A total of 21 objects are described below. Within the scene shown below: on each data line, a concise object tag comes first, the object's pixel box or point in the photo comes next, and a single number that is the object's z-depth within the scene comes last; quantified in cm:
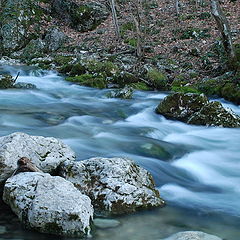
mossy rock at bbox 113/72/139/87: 1372
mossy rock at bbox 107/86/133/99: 1195
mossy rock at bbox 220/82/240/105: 1094
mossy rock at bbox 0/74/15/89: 1291
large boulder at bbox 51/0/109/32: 2478
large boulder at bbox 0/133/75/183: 453
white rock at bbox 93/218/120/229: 418
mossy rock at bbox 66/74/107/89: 1361
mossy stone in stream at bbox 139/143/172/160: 694
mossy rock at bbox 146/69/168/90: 1312
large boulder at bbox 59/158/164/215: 450
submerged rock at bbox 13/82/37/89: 1320
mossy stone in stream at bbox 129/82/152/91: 1316
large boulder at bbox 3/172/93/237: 378
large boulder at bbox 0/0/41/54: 2203
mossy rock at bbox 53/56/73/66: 1770
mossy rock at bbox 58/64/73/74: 1619
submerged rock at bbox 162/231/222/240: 375
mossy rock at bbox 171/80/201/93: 1195
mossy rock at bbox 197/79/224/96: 1181
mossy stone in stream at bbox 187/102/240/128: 870
